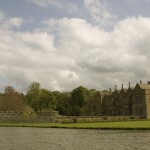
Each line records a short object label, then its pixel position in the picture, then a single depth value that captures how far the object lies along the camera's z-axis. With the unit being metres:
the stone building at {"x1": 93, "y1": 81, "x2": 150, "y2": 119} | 95.06
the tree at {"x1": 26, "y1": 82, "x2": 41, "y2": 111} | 126.69
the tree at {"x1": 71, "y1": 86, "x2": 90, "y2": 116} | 127.06
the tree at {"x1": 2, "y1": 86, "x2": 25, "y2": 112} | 107.00
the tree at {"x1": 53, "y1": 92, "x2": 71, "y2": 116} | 122.25
